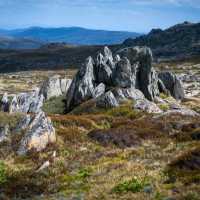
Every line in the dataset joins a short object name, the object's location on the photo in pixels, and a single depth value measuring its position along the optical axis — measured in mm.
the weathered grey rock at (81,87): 63528
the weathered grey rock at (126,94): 55781
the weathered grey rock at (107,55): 71875
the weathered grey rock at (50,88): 77625
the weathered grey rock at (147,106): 49875
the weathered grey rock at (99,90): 62138
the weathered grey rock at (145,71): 65750
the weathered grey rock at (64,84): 86150
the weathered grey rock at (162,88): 71625
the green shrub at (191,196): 16509
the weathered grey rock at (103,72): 67062
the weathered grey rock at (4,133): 29662
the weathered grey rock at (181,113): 44456
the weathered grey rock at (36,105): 61794
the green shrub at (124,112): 47569
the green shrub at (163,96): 68312
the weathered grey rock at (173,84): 76562
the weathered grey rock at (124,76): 64625
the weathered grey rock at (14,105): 62116
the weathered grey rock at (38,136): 28062
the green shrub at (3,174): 22173
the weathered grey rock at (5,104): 64438
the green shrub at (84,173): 22266
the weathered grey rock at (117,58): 72712
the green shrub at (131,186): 18844
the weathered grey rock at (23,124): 31084
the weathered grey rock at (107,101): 52781
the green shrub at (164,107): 56262
